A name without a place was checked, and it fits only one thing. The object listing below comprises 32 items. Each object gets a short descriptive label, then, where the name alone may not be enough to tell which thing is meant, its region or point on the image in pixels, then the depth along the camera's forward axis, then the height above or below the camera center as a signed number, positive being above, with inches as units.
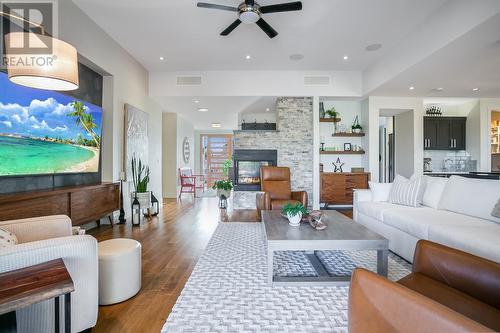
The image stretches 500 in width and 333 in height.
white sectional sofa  77.1 -22.0
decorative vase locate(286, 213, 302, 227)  100.7 -22.5
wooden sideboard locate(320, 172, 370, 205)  228.1 -19.0
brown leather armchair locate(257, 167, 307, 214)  157.6 -18.9
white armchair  46.9 -23.4
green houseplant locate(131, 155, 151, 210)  180.5 -15.5
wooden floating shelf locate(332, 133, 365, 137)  237.8 +30.1
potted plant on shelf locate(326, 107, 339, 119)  241.6 +51.1
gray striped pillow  125.0 -14.5
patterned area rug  62.9 -41.2
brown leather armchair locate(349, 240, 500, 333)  30.7 -21.7
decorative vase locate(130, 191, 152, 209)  180.1 -24.7
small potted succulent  100.7 -20.5
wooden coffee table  80.7 -26.2
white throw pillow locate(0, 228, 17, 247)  51.4 -16.2
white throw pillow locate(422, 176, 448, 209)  121.0 -13.2
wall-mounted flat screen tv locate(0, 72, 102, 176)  96.6 +15.7
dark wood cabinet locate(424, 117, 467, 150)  258.2 +33.9
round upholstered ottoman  71.1 -32.2
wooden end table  36.4 -19.8
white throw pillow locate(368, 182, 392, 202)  144.7 -15.8
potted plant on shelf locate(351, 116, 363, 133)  239.8 +36.4
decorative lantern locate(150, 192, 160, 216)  197.9 -38.2
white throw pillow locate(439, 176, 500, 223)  95.9 -13.6
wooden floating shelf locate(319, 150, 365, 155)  238.4 +12.6
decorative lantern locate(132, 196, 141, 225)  166.7 -33.2
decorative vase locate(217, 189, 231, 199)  220.2 -25.5
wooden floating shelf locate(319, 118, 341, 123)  240.8 +44.5
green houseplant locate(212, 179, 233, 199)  218.7 -20.9
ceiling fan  112.1 +73.7
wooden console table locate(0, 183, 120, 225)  87.8 -16.8
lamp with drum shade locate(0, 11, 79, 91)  73.4 +31.9
